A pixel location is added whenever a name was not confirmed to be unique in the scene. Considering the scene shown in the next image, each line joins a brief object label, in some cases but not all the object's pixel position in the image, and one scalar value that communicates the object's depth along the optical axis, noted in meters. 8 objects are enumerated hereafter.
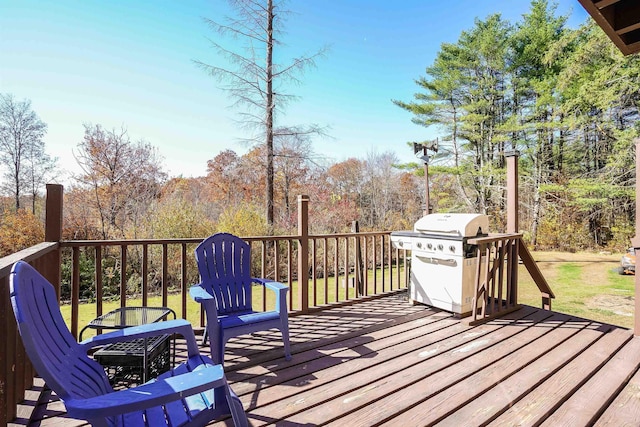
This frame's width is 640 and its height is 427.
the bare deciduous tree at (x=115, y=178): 9.26
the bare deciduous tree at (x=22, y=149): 10.18
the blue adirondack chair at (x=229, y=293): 2.38
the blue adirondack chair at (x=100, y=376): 1.05
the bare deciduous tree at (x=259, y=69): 8.62
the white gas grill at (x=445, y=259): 3.62
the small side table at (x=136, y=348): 2.09
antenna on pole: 5.98
